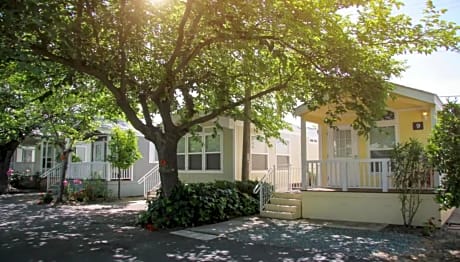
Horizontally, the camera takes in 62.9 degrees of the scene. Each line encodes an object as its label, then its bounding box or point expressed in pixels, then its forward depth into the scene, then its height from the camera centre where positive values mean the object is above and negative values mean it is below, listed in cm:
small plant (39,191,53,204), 1638 -167
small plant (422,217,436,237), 851 -157
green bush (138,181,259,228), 993 -130
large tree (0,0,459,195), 734 +267
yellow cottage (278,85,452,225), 990 -23
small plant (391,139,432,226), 899 -31
